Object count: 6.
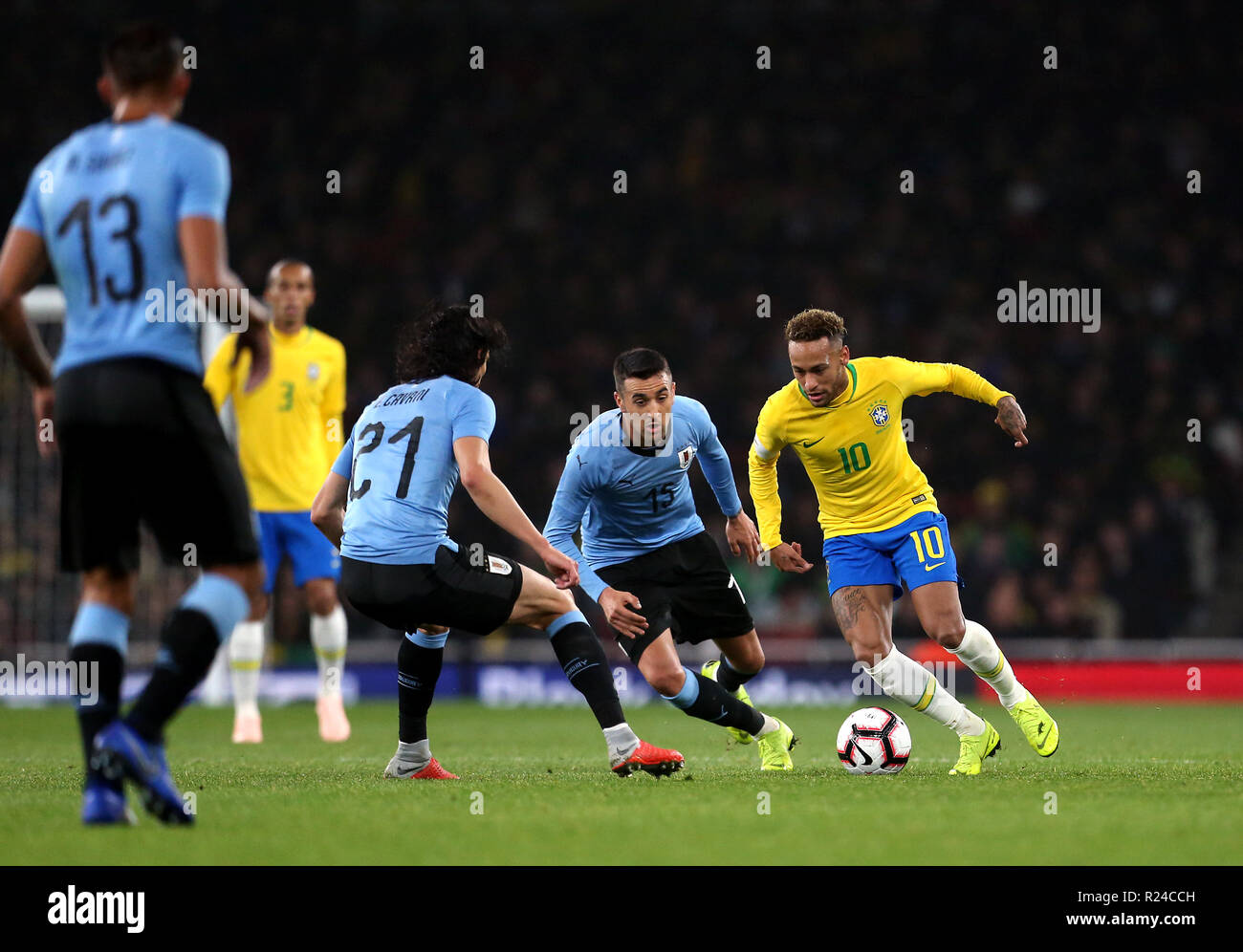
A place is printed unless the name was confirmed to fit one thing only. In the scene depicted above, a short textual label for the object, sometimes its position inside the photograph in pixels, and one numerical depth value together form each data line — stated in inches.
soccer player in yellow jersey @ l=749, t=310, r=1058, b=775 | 534.9
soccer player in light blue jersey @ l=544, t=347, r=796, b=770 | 519.5
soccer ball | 512.4
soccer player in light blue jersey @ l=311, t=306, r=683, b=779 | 449.4
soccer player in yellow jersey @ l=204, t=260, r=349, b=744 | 728.3
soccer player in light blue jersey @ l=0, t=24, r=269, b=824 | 339.0
